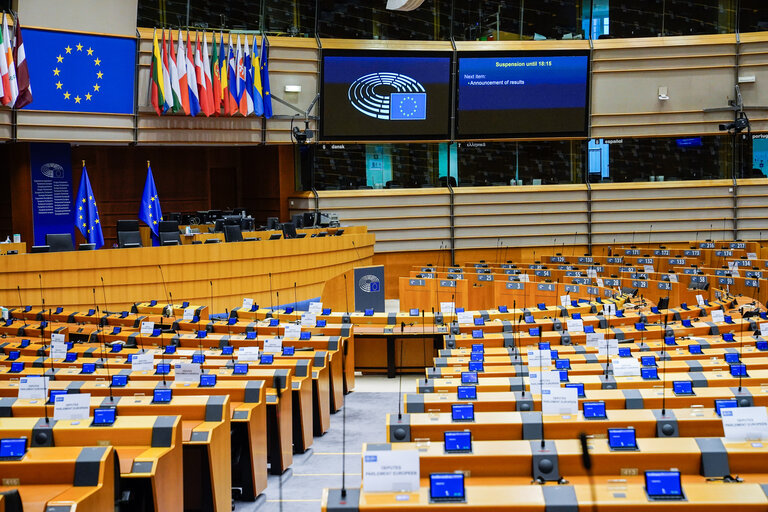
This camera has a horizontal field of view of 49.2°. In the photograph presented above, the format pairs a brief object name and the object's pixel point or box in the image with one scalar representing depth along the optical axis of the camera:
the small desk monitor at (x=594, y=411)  6.52
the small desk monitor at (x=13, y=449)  5.72
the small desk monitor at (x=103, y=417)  6.39
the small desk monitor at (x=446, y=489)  4.89
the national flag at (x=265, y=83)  22.14
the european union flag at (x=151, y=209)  19.03
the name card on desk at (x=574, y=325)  11.80
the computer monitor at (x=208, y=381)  8.04
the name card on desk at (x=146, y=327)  11.38
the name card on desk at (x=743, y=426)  5.65
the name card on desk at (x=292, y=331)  11.35
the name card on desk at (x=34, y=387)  7.48
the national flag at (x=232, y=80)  21.41
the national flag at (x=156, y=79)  20.27
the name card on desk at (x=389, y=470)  4.89
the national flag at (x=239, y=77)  21.48
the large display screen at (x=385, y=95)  23.03
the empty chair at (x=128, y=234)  16.77
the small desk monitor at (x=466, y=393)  7.38
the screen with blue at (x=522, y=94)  23.67
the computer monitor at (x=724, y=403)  6.64
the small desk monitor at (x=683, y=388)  7.46
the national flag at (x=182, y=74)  20.55
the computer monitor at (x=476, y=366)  9.28
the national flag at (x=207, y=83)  20.97
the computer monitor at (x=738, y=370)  8.22
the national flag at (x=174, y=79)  20.44
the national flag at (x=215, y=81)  21.16
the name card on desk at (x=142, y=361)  8.62
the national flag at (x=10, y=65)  17.72
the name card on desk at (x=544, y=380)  7.52
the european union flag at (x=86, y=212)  18.41
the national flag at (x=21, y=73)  18.12
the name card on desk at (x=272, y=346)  10.49
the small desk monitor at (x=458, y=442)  5.72
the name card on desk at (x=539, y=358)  9.05
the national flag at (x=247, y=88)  21.61
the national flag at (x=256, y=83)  21.86
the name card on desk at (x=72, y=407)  6.57
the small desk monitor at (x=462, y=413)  6.59
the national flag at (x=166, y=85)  20.42
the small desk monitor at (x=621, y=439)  5.71
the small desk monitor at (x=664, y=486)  4.82
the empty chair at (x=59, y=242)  16.14
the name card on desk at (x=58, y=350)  10.20
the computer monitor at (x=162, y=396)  7.25
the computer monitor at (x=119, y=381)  8.16
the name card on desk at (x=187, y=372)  8.37
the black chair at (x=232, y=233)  17.92
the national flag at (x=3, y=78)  17.61
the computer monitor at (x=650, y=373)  8.36
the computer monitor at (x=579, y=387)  7.42
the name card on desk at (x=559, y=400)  6.62
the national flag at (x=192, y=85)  20.73
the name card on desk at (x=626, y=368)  8.38
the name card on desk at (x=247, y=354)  9.22
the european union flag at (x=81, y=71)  19.12
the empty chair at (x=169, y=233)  17.22
